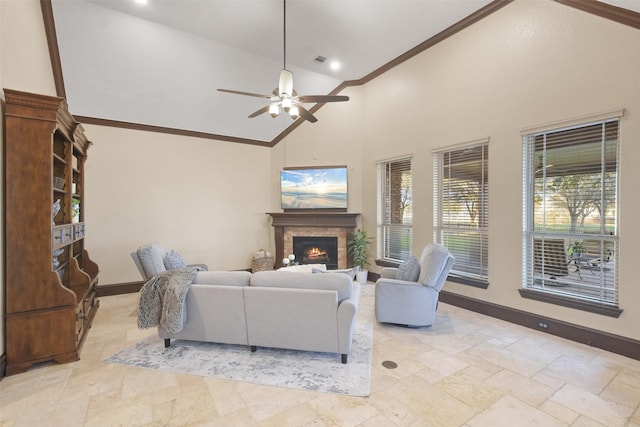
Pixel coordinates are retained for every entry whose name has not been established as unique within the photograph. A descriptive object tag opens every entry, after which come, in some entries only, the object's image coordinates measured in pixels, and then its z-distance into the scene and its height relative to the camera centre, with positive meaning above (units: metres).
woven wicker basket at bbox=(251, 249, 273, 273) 6.74 -1.12
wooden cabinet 2.67 -0.29
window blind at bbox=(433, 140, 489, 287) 4.35 +0.06
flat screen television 6.52 +0.55
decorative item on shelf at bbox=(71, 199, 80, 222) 3.90 +0.05
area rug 2.57 -1.48
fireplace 6.42 -0.39
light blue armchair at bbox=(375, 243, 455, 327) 3.66 -1.03
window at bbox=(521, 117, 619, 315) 3.17 -0.04
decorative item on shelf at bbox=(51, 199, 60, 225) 3.23 +0.08
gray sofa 2.88 -0.98
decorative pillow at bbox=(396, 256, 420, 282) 3.86 -0.78
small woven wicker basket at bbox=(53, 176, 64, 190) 3.38 +0.36
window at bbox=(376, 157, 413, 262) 5.57 +0.01
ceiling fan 3.47 +1.40
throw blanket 3.00 -0.90
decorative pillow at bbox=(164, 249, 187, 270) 3.89 -0.64
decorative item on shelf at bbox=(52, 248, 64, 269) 3.40 -0.54
